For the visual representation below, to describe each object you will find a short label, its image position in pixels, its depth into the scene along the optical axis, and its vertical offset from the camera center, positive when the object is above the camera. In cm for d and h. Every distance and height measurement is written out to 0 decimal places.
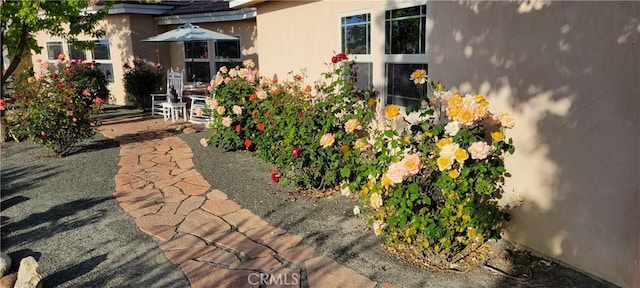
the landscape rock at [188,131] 871 -112
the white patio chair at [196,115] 976 -92
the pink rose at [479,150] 282 -54
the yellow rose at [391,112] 317 -31
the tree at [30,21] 698 +100
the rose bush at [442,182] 293 -79
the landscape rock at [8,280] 302 -140
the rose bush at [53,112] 657 -53
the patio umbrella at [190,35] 971 +89
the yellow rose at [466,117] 291 -33
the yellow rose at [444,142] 289 -49
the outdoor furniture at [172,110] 998 -81
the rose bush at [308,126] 454 -63
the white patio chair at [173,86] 1045 -26
